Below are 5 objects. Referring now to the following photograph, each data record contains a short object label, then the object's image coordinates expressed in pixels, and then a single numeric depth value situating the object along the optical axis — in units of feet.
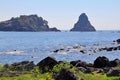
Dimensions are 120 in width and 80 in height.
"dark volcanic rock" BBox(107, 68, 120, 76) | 103.91
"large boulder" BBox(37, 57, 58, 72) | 114.62
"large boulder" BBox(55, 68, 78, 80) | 72.79
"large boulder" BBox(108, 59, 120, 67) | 146.61
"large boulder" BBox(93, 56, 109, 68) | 148.15
